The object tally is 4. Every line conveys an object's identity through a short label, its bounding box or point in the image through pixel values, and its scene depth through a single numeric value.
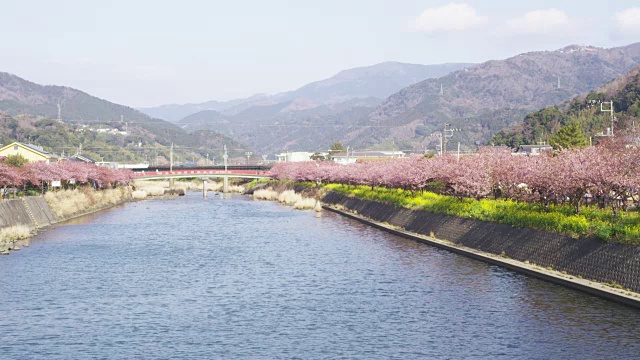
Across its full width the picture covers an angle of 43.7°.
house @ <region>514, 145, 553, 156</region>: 170.45
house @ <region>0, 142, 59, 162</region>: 138.25
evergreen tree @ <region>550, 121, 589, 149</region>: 143.12
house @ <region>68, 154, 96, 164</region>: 183.98
